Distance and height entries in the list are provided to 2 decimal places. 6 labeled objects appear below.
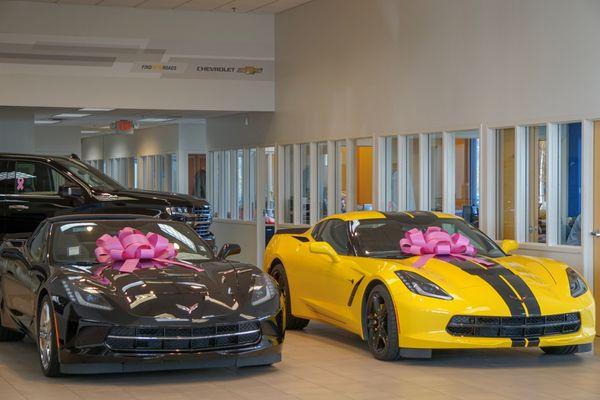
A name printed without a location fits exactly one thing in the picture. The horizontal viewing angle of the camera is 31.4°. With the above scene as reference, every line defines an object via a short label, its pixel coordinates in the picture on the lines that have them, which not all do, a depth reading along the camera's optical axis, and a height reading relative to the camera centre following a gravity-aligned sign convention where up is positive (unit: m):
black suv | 13.95 -0.12
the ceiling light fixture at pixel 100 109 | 19.13 +1.43
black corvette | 7.37 -0.87
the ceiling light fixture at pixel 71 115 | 24.61 +1.76
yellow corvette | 8.19 -0.85
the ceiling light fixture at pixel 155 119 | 25.52 +1.68
